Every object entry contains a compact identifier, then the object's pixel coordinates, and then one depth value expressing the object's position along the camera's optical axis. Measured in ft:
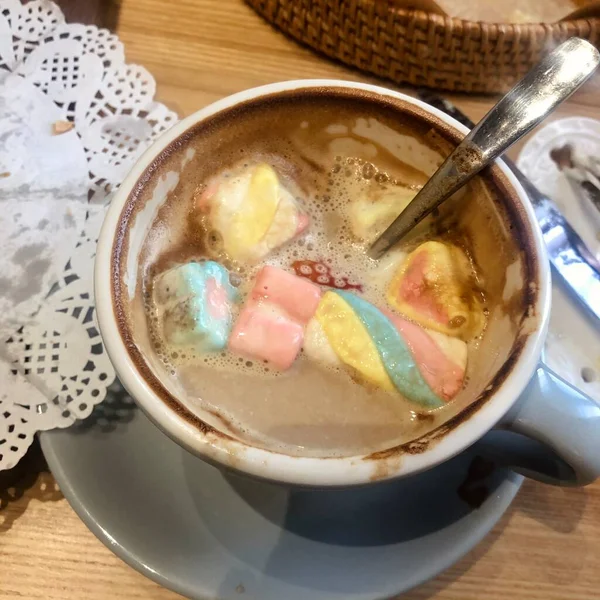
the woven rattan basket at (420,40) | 0.76
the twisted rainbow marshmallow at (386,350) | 0.53
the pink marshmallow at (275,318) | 0.54
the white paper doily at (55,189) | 0.62
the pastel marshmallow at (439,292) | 0.56
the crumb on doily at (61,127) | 0.75
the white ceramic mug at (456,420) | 0.45
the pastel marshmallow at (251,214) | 0.59
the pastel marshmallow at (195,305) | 0.54
